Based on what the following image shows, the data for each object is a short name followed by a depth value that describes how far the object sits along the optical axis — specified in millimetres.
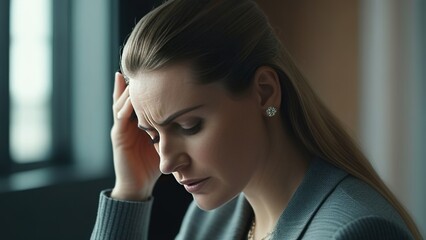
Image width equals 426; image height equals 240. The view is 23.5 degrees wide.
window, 1538
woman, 1036
